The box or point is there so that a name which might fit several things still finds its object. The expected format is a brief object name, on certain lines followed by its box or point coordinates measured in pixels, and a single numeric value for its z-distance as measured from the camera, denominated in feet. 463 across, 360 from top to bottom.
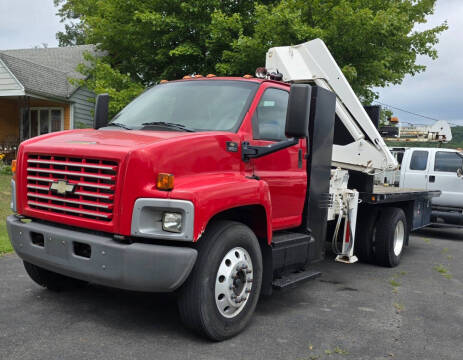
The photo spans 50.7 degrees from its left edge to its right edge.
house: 56.59
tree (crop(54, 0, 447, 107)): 38.58
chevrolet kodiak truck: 11.82
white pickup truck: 36.65
